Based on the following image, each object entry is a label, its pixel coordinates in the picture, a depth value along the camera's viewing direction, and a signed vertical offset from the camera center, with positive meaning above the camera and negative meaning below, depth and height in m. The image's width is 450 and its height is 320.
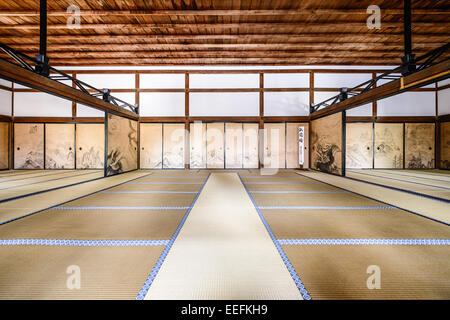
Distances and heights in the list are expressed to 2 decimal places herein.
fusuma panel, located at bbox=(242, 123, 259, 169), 8.24 +0.60
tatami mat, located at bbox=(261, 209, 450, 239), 1.90 -0.73
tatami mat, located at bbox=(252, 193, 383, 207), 2.92 -0.67
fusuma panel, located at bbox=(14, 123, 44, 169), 7.86 +0.60
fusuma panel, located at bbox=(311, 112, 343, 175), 6.28 +0.59
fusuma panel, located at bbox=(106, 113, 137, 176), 6.20 +0.54
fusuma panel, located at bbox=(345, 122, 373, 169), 8.02 +0.59
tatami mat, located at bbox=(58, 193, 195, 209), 2.88 -0.67
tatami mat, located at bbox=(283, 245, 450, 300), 1.16 -0.79
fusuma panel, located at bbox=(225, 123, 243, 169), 8.25 +0.77
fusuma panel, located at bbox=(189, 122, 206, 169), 8.23 +0.86
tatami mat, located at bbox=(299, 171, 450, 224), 2.53 -0.66
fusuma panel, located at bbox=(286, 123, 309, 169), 8.18 +0.69
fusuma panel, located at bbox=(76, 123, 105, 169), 8.01 +0.62
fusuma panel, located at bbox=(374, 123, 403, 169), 7.98 +0.63
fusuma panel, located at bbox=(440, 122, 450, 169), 7.74 +0.62
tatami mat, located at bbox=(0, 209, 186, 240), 1.87 -0.74
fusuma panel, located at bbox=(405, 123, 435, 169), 7.98 +0.63
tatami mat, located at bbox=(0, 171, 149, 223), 2.52 -0.67
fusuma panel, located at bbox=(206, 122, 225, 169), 8.24 +0.86
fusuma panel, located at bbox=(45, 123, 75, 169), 7.94 +0.57
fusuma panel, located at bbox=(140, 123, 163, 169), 8.27 +0.60
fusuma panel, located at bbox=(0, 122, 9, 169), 7.60 +0.62
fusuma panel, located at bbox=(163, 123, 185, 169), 8.23 +0.64
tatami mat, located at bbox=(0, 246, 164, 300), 1.16 -0.79
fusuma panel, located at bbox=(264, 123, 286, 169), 8.20 +0.60
